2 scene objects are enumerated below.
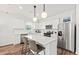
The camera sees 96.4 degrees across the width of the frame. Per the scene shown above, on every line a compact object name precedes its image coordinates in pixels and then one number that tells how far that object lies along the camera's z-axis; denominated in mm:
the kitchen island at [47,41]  2382
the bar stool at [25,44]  2343
